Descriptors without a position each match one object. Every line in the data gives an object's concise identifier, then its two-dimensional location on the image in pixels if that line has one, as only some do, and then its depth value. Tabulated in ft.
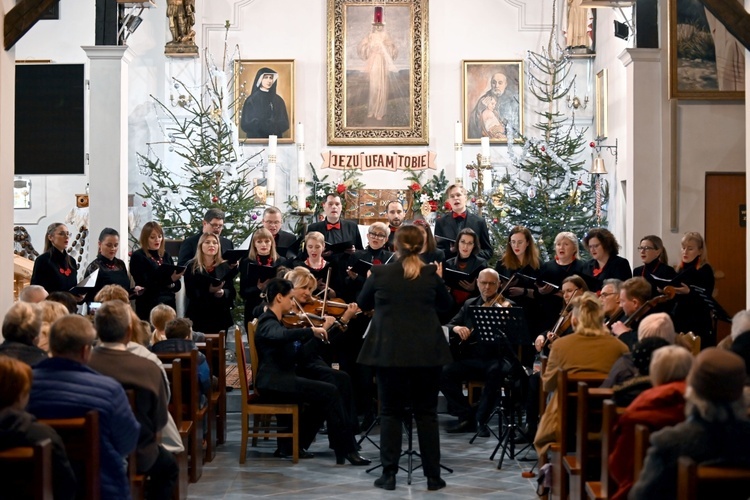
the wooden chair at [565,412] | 18.49
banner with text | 48.80
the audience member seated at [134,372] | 16.17
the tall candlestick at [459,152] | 43.83
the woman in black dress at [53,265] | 28.45
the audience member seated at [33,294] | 21.83
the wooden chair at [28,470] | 11.60
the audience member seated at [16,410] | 11.86
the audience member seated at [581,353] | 19.49
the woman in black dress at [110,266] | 28.12
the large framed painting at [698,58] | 34.24
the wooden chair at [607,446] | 14.64
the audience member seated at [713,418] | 11.37
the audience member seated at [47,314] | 18.39
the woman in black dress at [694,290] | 27.32
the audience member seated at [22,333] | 16.10
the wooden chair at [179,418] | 19.55
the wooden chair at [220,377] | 25.79
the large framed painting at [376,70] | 49.21
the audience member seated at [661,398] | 13.16
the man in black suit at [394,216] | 31.42
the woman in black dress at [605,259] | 27.91
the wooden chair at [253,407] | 24.13
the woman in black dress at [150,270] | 29.12
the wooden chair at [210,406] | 24.58
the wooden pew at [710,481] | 10.60
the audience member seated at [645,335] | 17.08
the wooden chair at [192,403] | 21.47
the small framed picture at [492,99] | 48.62
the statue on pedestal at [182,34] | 47.39
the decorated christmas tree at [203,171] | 42.93
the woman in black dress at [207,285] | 29.17
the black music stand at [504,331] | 23.65
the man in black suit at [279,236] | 30.96
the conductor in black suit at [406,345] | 20.97
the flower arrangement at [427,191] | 44.55
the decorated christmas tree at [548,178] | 43.50
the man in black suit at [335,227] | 31.91
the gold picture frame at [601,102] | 45.44
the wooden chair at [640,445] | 12.54
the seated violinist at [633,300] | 21.47
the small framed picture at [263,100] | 48.70
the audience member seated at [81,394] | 13.76
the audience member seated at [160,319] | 22.89
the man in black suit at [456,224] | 32.30
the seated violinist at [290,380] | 23.56
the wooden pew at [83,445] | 13.39
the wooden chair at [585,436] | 16.97
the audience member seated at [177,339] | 21.76
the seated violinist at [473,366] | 26.73
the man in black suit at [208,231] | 30.60
